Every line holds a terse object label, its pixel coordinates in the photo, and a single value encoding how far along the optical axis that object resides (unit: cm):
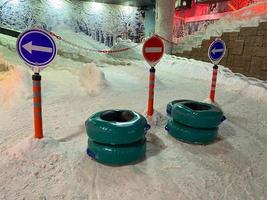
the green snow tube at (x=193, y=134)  332
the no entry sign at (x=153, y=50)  379
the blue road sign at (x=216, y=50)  477
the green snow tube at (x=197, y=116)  325
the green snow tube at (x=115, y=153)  264
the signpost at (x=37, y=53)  263
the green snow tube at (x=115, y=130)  260
